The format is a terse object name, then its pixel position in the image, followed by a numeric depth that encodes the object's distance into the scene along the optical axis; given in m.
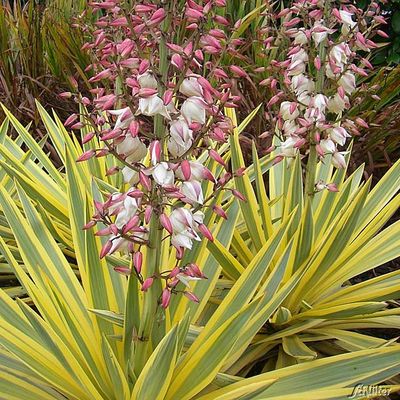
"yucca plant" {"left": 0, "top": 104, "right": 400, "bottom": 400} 1.32
